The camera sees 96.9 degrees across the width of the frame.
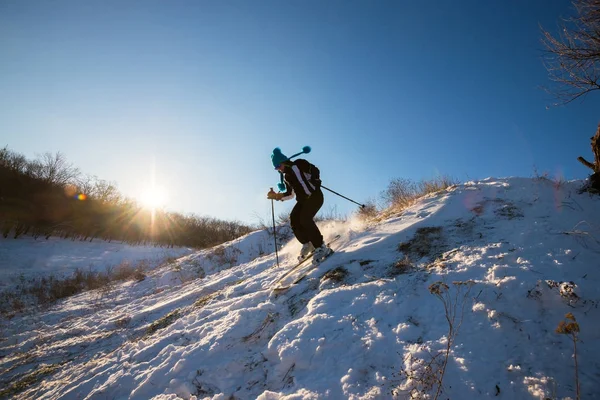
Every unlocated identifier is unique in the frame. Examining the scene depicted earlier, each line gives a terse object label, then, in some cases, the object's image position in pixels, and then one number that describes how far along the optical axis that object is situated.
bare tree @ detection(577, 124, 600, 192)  4.26
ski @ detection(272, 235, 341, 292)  4.10
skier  5.09
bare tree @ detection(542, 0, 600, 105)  5.36
